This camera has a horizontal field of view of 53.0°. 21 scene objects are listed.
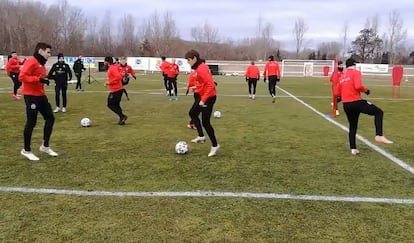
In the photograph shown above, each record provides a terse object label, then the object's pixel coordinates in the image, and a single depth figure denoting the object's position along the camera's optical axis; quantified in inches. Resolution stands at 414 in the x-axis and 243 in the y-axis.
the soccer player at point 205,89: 306.3
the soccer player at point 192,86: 407.1
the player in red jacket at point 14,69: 719.1
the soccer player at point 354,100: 305.6
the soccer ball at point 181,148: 313.3
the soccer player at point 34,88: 281.4
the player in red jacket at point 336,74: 517.2
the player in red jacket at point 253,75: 805.9
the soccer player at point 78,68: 928.3
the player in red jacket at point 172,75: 786.2
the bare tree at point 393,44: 3350.6
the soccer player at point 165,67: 803.4
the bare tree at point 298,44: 3770.4
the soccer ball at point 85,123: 440.1
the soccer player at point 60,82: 557.6
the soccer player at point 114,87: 463.2
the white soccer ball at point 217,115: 524.8
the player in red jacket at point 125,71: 520.7
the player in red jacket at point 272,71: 746.8
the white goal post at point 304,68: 1968.5
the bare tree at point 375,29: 3582.7
